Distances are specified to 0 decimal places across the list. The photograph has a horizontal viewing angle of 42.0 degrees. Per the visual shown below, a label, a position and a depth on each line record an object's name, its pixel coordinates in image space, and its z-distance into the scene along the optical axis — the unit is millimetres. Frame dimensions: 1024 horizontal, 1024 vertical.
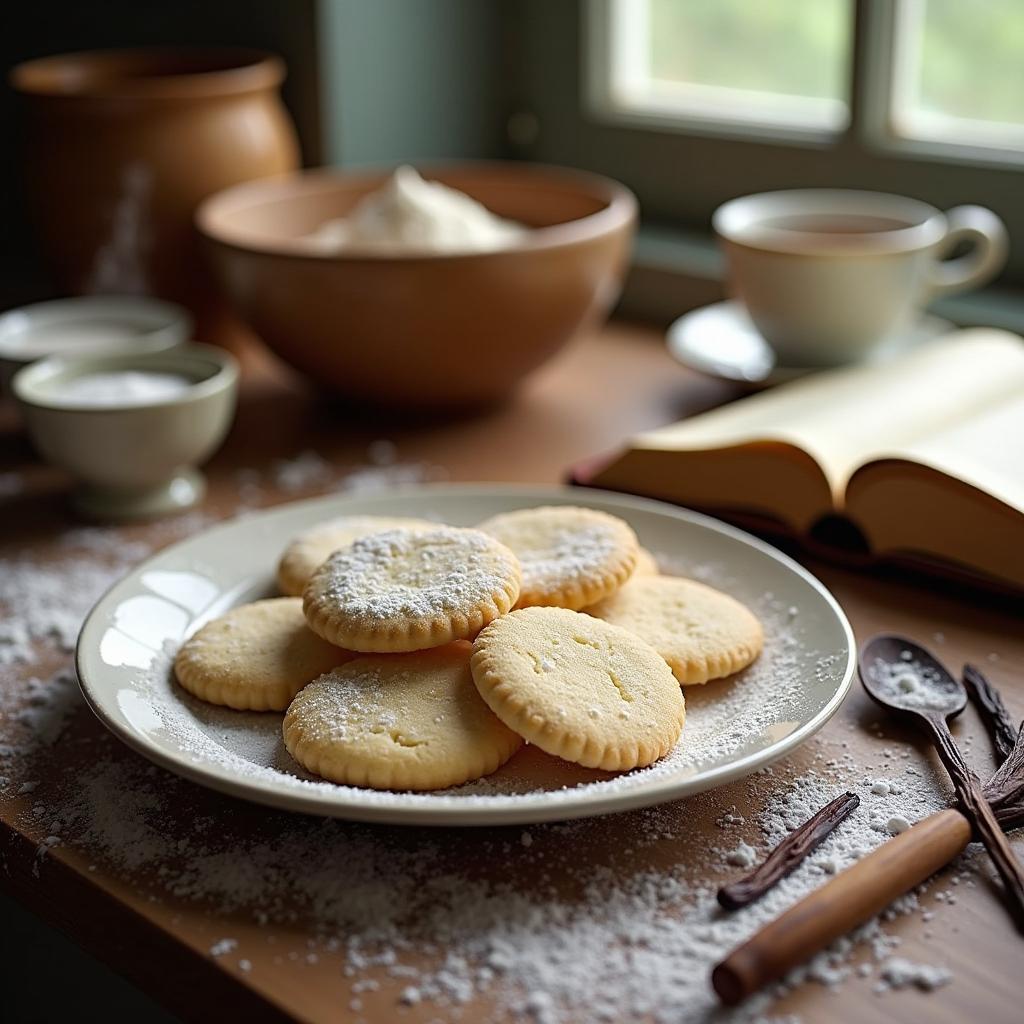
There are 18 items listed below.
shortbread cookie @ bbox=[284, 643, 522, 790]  673
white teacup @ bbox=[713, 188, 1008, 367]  1231
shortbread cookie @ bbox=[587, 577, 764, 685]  773
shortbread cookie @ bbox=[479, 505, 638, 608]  796
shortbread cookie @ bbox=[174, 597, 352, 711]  763
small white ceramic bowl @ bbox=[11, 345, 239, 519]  1092
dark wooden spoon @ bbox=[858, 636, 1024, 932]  650
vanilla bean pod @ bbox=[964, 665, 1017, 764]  759
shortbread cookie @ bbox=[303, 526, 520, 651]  733
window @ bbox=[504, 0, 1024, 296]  1457
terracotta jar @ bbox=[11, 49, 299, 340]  1405
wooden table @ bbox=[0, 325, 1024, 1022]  594
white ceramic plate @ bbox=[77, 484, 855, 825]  640
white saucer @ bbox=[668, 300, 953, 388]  1273
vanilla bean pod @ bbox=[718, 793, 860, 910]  631
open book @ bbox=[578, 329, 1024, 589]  936
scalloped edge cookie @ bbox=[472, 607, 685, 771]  672
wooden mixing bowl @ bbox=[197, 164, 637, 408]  1208
